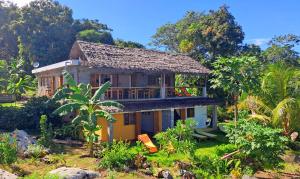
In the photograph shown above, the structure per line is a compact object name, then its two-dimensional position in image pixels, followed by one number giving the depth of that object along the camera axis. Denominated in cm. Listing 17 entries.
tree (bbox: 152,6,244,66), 2081
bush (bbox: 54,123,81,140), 1266
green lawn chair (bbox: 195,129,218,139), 1447
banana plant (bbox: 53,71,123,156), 1032
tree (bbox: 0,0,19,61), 2918
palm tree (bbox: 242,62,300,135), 1226
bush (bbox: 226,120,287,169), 900
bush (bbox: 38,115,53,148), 1072
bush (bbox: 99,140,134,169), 930
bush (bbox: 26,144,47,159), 985
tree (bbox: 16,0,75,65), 2796
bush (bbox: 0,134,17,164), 853
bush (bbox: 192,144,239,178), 948
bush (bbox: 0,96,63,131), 1405
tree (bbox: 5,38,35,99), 1913
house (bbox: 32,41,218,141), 1340
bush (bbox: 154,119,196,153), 998
